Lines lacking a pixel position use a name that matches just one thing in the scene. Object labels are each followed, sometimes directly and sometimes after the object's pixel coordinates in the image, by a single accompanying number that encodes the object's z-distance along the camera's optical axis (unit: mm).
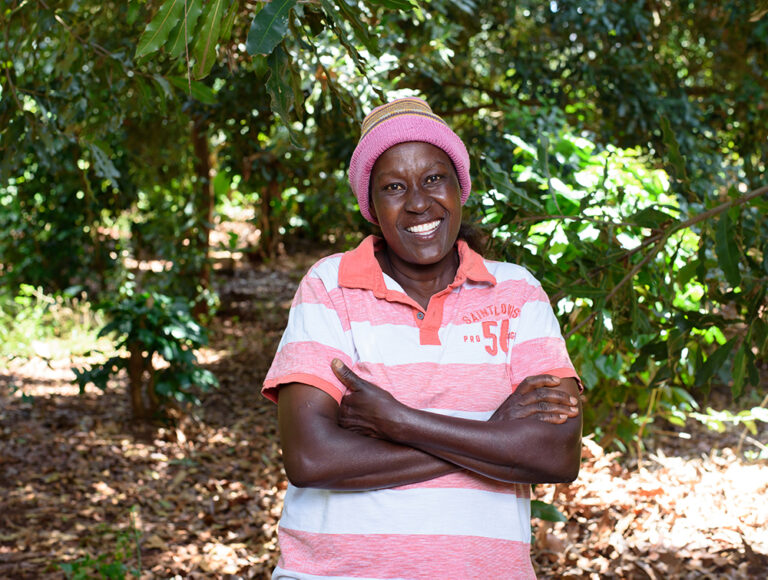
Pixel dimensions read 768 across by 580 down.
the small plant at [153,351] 5453
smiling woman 1743
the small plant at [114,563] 3508
